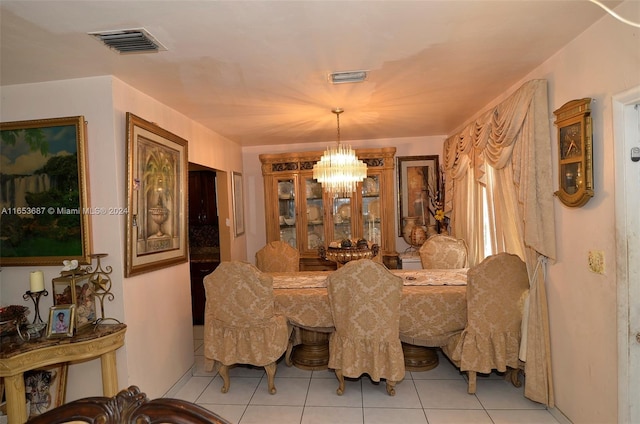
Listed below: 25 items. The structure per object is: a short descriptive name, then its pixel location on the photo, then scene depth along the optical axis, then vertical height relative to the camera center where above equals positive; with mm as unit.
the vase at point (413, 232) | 4574 -410
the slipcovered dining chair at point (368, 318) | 2504 -869
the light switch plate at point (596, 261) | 1872 -361
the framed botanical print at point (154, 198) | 2412 +103
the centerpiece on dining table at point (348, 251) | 2975 -414
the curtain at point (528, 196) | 2246 +29
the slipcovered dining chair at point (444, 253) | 3699 -566
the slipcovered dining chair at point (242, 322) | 2682 -943
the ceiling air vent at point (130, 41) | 1738 +916
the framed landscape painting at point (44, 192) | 2311 +149
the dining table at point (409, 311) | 2660 -875
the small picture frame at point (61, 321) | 2053 -659
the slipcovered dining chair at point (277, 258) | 3965 -611
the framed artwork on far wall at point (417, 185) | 4797 +244
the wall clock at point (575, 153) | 1882 +264
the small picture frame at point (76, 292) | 2148 -510
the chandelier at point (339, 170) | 3393 +353
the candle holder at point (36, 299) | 2123 -549
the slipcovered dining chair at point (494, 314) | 2463 -841
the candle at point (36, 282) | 2104 -422
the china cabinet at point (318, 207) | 4621 -30
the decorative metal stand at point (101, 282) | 2262 -473
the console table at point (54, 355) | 1873 -828
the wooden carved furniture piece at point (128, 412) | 972 -590
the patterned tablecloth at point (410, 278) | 2919 -687
